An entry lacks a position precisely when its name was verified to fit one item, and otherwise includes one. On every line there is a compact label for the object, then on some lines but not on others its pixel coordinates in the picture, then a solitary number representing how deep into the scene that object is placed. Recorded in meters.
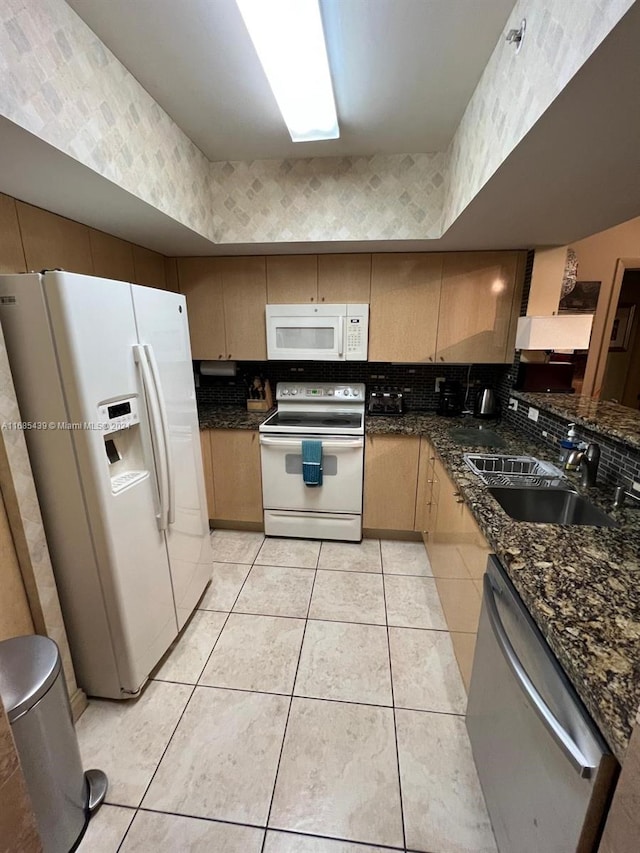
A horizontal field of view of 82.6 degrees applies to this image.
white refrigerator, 1.24
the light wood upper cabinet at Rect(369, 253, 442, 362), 2.62
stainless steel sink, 1.60
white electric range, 2.60
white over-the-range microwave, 2.66
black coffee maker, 2.87
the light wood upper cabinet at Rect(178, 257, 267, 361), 2.76
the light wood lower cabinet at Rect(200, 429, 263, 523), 2.72
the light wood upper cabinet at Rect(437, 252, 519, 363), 2.57
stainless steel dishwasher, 0.70
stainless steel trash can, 1.02
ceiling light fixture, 1.08
